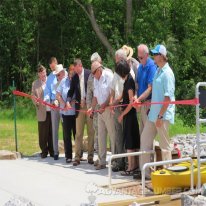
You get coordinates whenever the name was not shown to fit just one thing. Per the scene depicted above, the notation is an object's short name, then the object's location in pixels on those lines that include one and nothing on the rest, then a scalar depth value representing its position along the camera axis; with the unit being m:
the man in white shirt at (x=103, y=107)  12.29
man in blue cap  10.23
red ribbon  9.19
